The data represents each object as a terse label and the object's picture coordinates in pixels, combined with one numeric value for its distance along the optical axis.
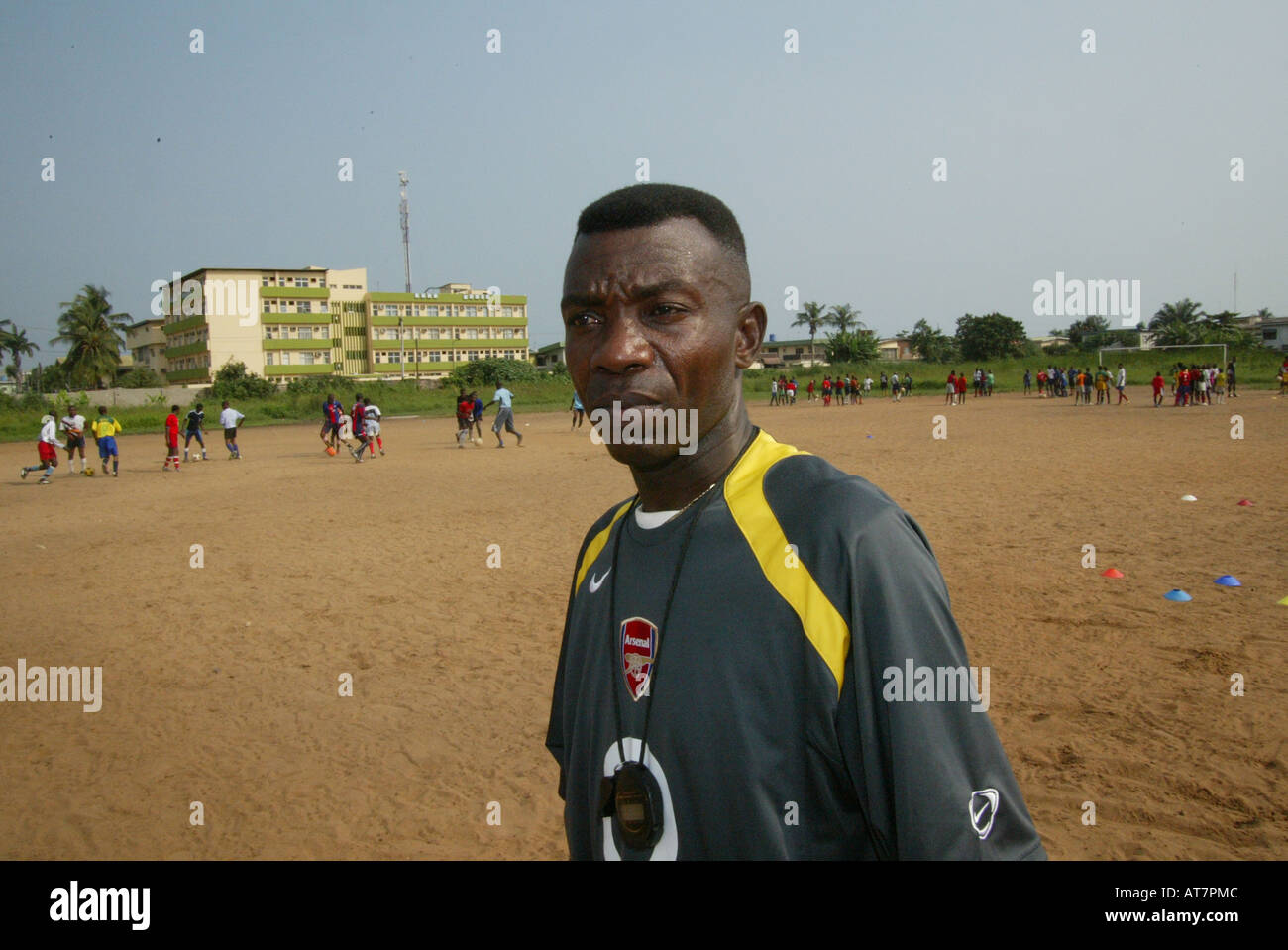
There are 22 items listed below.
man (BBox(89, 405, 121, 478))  21.25
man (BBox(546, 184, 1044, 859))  1.19
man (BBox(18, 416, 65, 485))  20.67
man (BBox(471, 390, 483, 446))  27.76
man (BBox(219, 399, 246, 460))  24.16
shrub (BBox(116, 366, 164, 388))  72.38
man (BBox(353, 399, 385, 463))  23.23
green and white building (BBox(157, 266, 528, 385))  77.62
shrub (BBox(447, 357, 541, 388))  70.64
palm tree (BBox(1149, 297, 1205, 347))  74.50
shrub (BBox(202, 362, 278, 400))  60.31
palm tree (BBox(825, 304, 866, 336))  91.19
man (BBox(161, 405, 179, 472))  21.83
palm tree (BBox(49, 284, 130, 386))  70.88
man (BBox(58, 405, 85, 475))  21.80
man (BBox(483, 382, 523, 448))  25.38
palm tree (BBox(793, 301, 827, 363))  91.25
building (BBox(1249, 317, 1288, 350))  80.18
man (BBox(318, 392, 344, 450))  25.08
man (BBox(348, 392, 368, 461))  23.08
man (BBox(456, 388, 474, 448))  26.77
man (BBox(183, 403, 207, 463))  23.92
